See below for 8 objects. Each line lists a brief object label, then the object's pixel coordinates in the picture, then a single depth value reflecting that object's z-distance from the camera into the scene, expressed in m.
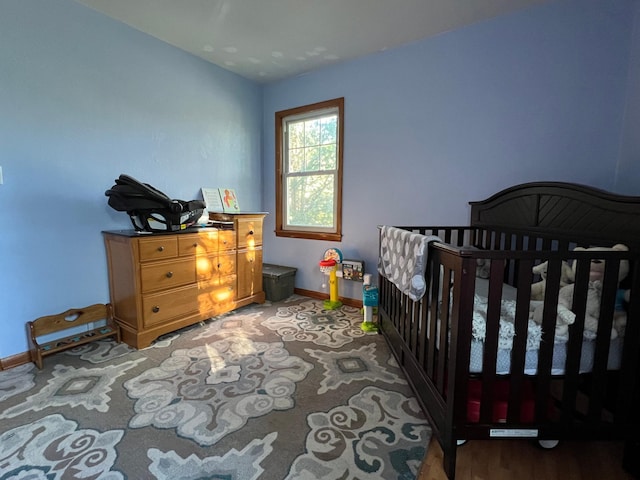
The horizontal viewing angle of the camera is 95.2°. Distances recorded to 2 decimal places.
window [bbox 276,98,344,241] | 3.11
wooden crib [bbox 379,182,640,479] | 1.04
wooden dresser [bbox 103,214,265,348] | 2.10
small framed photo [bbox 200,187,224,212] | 2.97
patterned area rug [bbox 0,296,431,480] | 1.15
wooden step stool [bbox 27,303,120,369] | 1.91
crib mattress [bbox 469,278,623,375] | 1.13
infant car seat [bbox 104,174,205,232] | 2.10
